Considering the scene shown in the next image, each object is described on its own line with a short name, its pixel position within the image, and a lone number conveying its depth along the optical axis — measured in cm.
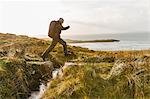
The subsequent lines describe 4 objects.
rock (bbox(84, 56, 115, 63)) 515
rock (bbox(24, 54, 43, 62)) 729
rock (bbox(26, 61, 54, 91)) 614
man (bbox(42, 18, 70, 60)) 937
